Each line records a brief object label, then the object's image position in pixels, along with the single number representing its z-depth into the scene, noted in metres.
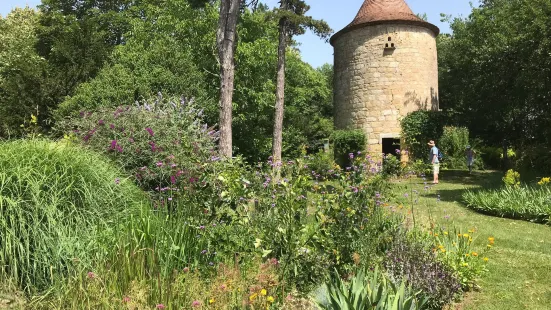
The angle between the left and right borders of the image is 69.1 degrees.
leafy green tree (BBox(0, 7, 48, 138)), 15.44
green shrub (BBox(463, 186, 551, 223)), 7.78
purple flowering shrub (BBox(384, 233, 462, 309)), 3.70
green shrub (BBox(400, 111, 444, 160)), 16.83
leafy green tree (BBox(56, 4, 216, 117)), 13.40
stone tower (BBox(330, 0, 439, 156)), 16.94
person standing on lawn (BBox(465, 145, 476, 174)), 16.03
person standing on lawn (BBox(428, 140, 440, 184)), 12.88
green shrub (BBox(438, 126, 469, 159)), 18.80
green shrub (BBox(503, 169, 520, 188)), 8.83
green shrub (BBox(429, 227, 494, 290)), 4.21
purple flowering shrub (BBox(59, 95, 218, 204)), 6.49
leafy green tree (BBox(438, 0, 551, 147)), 12.74
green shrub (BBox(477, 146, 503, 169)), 21.70
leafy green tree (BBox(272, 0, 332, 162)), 12.45
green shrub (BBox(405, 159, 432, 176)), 14.06
